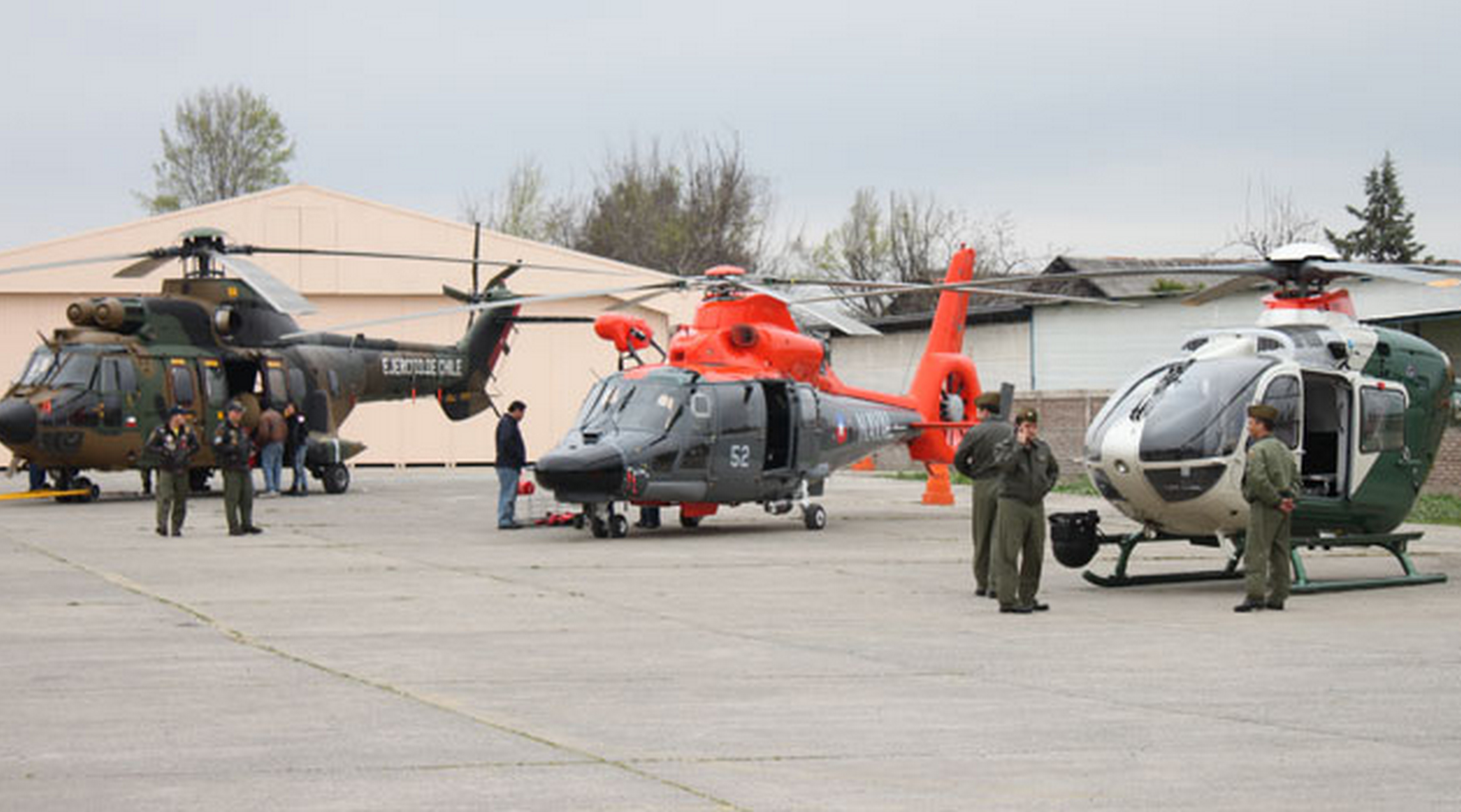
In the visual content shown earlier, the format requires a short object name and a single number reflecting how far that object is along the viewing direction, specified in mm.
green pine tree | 65500
